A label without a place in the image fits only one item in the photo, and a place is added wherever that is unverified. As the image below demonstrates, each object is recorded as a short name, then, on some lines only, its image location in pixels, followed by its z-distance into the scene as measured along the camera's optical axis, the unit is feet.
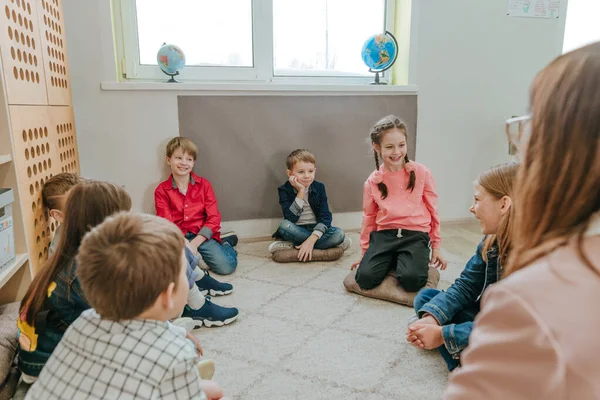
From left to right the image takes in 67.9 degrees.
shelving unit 4.67
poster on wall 8.86
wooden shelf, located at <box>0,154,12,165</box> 4.44
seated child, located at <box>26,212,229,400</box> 2.32
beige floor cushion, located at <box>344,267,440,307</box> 5.80
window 8.11
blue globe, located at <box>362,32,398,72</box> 8.41
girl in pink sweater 6.24
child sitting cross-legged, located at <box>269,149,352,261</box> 7.66
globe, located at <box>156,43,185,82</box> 7.70
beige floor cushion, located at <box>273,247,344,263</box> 7.39
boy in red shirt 7.47
